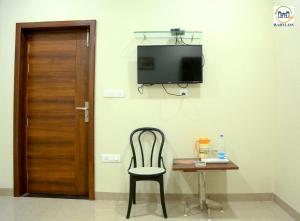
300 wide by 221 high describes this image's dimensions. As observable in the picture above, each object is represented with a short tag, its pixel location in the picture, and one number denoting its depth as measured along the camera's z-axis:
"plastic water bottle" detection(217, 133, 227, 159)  3.18
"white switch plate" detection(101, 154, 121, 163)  3.28
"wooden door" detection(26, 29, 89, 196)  3.40
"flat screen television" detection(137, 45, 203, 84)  3.11
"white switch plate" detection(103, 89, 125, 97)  3.28
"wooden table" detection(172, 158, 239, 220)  2.67
